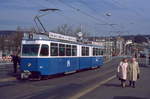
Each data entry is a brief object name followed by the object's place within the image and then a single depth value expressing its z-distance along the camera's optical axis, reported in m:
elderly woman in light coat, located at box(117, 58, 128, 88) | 13.11
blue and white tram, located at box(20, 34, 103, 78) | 16.11
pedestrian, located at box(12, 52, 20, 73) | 20.01
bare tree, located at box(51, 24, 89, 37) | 61.42
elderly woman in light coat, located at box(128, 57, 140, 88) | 12.98
